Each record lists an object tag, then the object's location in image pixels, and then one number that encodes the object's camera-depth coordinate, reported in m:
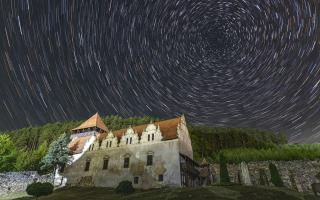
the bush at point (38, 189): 20.37
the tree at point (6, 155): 27.92
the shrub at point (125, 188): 19.64
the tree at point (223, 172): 21.49
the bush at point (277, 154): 23.79
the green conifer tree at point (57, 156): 26.83
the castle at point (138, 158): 22.14
